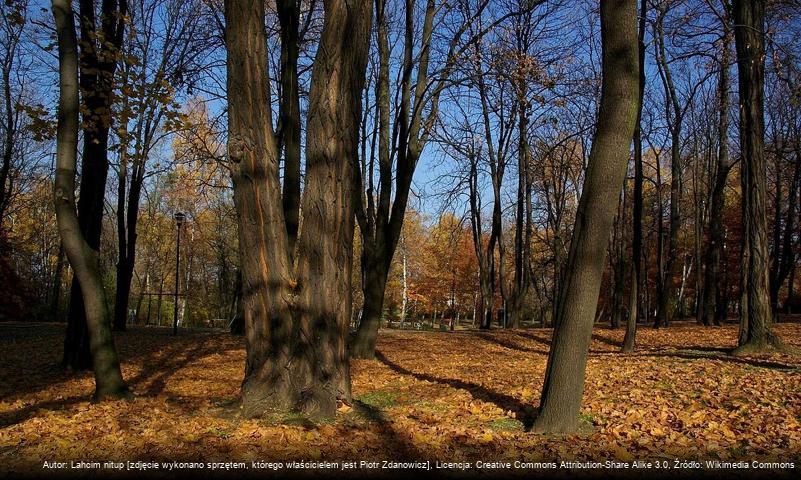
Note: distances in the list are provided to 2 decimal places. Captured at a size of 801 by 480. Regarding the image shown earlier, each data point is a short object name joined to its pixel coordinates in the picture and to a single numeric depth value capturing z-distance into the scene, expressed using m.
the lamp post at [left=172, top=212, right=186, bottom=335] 18.78
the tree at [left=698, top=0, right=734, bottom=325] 18.88
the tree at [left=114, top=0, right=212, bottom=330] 13.51
